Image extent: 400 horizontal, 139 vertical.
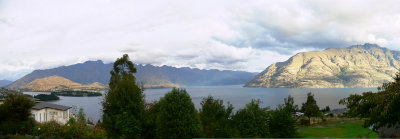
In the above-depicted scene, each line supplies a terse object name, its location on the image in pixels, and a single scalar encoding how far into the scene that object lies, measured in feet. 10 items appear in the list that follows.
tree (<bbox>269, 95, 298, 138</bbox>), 91.25
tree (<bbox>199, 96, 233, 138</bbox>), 70.33
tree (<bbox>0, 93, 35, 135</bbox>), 48.11
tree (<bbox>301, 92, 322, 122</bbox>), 151.53
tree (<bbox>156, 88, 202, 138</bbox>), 52.44
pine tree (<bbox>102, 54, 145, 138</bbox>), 58.49
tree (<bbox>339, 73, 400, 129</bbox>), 20.47
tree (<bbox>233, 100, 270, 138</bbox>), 69.62
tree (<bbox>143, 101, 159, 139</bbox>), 61.04
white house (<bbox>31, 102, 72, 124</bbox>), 115.51
